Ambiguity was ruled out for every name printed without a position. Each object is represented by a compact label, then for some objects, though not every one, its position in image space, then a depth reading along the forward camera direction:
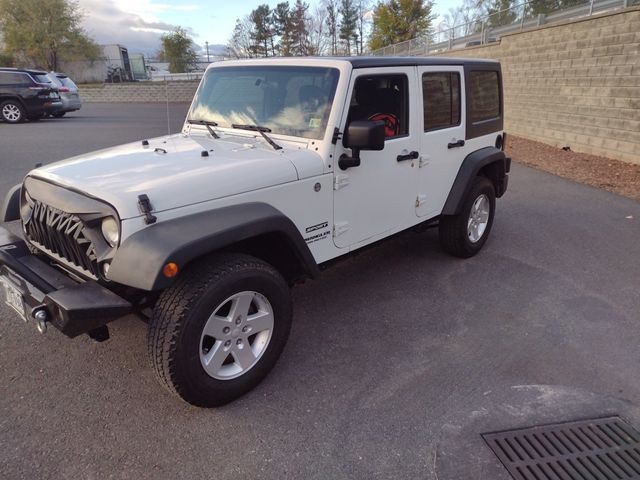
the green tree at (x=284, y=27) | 50.91
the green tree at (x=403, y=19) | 40.25
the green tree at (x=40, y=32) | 41.75
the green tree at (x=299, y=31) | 50.44
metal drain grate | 2.23
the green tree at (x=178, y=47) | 49.94
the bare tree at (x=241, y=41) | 51.00
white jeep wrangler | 2.30
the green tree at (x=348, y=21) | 51.06
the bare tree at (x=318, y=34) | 51.34
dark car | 15.42
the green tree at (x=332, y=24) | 51.62
